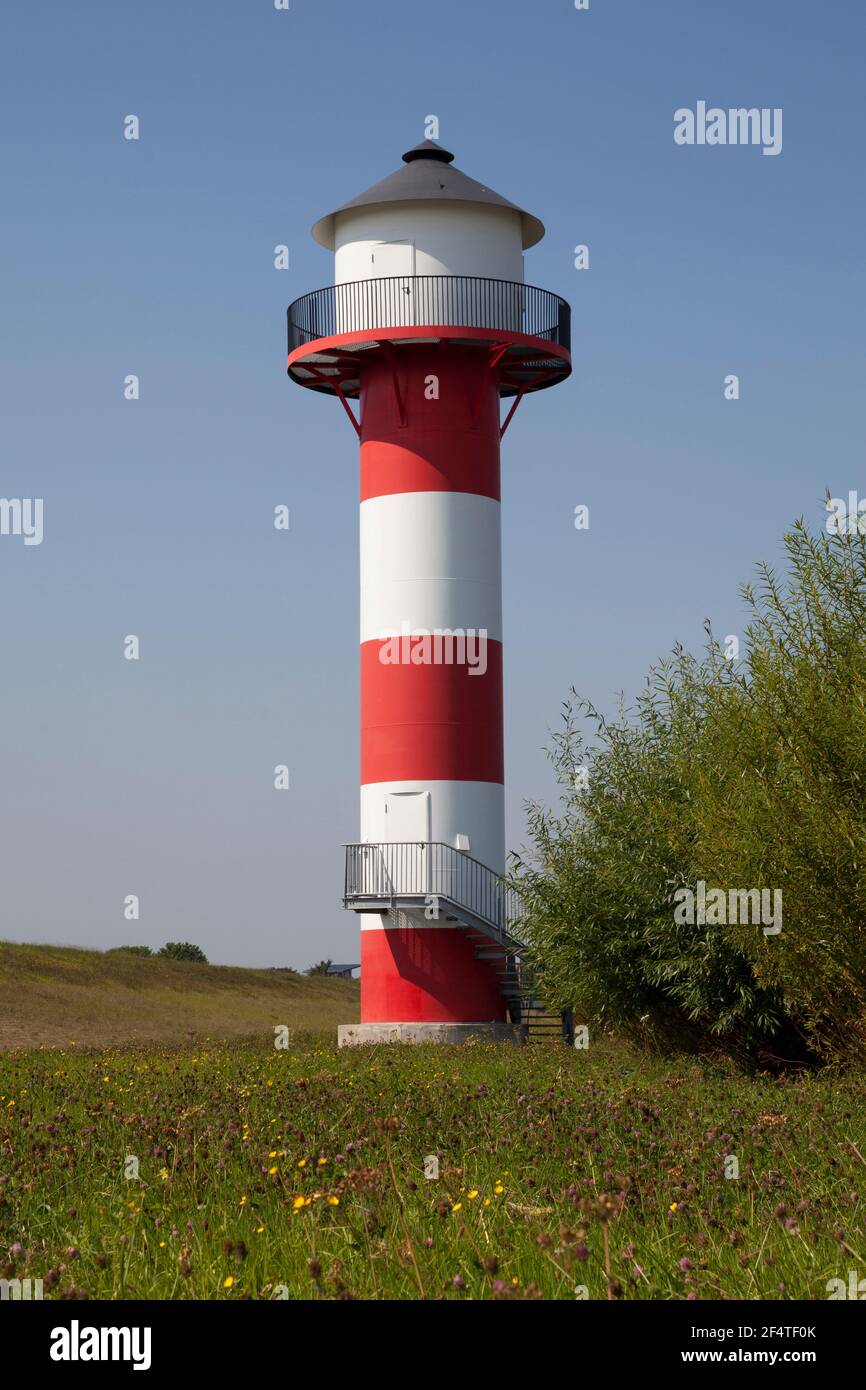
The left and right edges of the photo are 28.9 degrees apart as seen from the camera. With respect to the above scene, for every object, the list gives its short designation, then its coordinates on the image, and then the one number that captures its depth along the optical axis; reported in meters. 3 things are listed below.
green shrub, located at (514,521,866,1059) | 16.80
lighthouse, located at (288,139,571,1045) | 33.34
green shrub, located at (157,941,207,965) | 76.25
